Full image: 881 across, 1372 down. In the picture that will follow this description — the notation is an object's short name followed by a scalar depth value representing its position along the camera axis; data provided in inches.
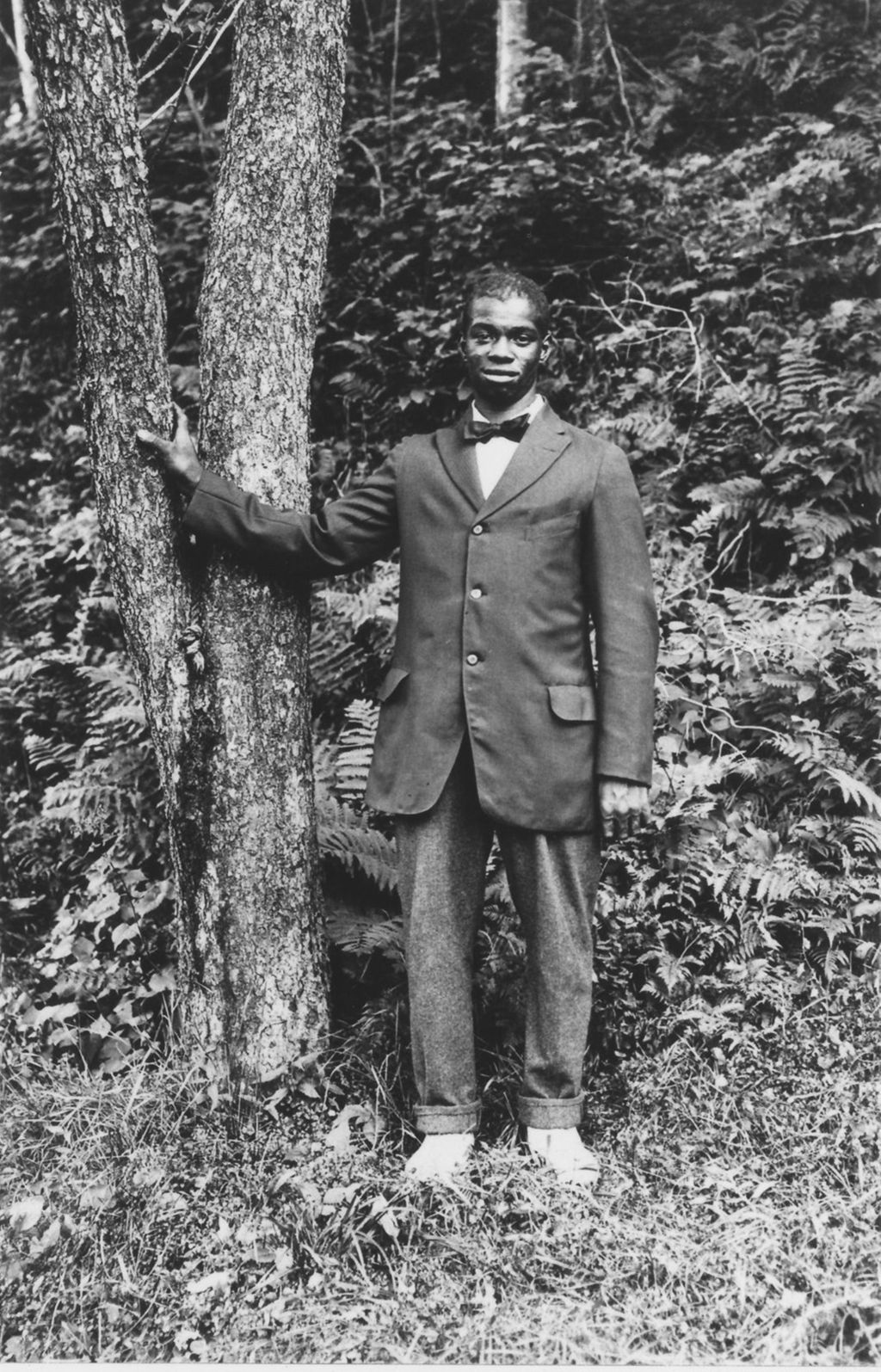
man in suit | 122.3
